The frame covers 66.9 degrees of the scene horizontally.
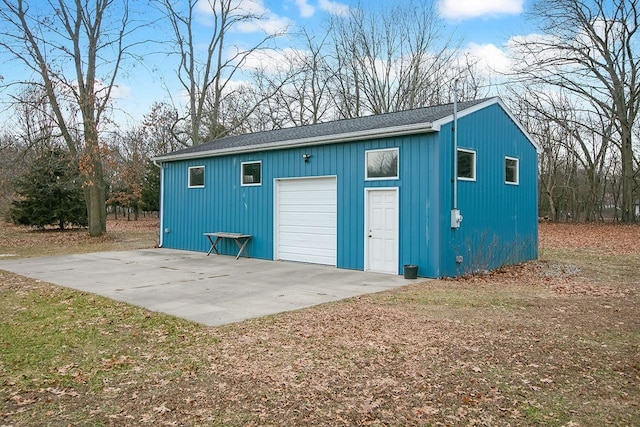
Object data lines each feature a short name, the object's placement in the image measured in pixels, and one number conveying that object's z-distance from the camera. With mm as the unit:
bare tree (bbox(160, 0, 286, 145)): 26344
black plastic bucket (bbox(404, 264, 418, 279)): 9086
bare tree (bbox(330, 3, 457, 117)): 28688
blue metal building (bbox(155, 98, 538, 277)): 9320
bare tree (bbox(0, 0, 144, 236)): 18094
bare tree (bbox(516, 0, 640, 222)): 24734
